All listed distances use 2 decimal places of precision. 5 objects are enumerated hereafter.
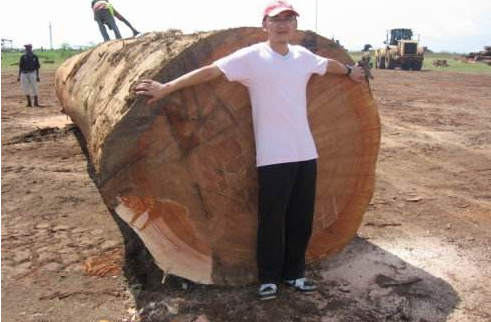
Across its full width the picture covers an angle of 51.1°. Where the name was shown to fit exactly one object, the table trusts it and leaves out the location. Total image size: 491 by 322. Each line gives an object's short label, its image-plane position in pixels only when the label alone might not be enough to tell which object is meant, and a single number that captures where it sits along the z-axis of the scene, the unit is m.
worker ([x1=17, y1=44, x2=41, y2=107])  11.82
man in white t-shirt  2.69
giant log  2.75
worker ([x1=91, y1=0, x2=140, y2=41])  7.60
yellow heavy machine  29.80
